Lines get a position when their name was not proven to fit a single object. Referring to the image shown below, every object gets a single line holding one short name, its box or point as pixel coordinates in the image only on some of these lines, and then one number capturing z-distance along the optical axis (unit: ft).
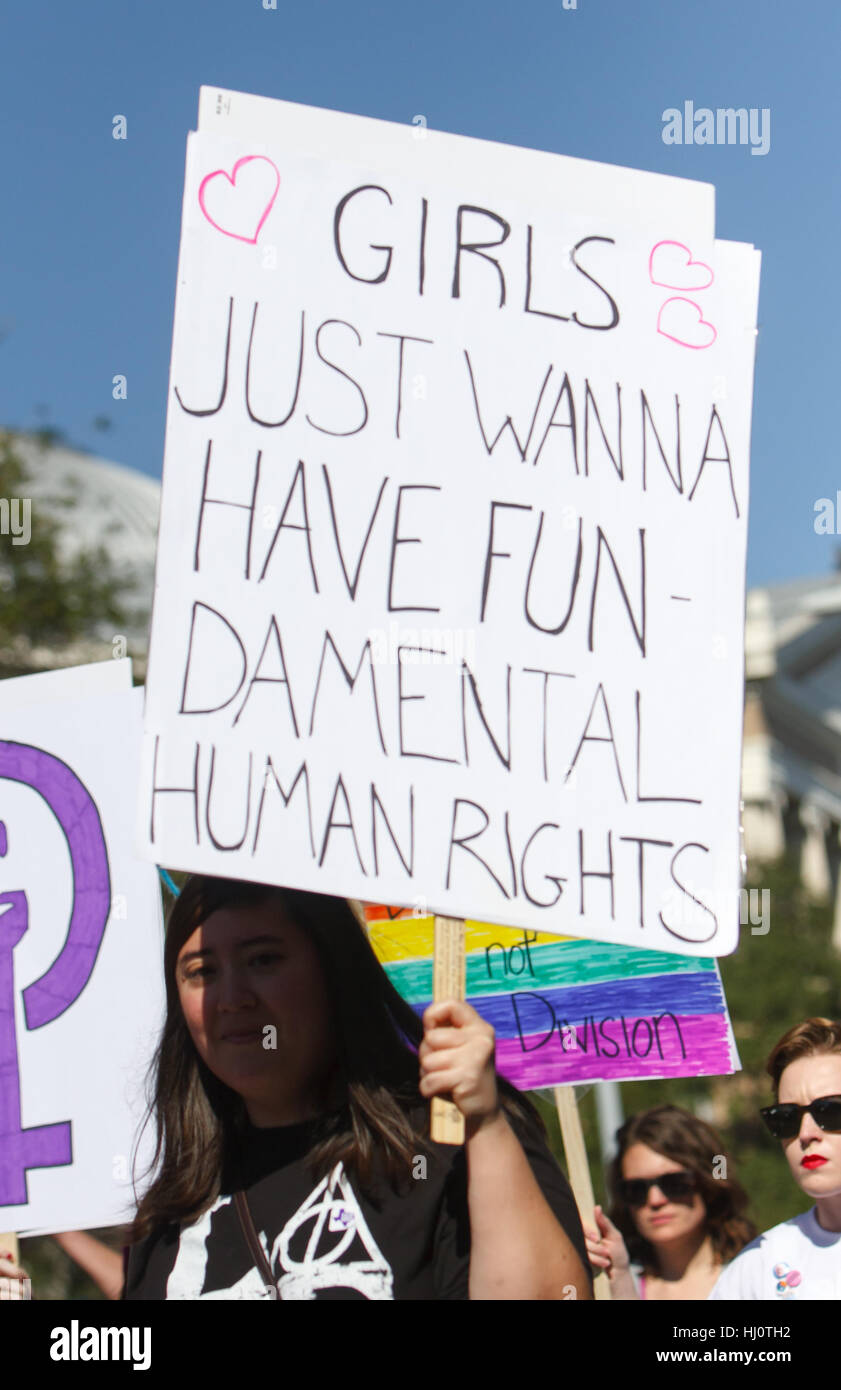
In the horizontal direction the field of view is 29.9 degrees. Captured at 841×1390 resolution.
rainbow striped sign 10.40
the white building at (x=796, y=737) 114.73
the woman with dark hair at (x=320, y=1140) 6.70
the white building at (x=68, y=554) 42.34
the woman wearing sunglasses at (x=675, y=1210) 11.43
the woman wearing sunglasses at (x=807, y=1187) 7.91
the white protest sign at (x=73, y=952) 9.34
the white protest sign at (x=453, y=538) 7.47
